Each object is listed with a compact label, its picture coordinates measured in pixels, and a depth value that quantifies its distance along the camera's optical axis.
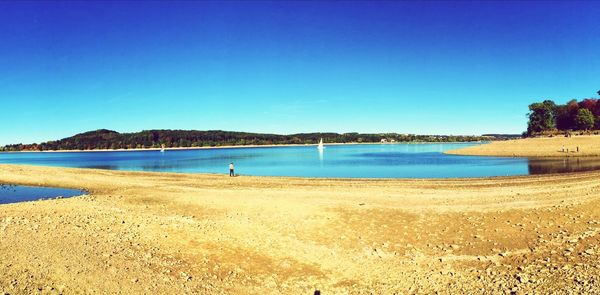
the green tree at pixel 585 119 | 121.56
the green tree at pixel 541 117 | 146.62
